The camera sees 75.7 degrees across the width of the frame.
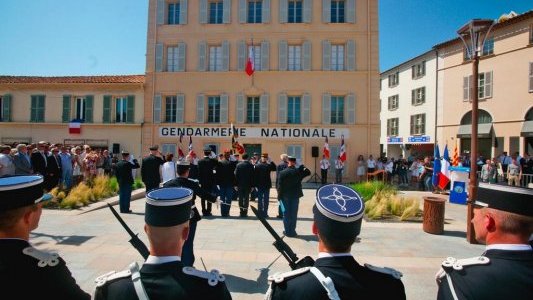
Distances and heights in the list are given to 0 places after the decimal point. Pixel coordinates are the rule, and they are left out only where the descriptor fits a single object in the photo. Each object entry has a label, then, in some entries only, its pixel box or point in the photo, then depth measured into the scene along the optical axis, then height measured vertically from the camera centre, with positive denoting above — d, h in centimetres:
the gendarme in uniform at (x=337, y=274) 178 -67
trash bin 859 -159
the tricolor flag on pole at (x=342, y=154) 1947 -22
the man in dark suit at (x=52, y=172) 1113 -91
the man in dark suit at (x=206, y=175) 1066 -86
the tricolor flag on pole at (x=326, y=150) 1991 -1
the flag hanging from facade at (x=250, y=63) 2255 +566
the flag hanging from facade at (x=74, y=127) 2409 +125
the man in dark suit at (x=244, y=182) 1055 -104
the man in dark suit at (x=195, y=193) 528 -79
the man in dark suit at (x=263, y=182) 1052 -103
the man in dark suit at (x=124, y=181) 1047 -107
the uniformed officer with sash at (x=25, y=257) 167 -58
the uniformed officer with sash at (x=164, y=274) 176 -68
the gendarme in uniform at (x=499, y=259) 185 -60
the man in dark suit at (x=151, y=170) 1033 -71
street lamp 773 +140
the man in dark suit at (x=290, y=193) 821 -109
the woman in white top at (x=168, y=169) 991 -64
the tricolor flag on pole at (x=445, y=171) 1440 -79
